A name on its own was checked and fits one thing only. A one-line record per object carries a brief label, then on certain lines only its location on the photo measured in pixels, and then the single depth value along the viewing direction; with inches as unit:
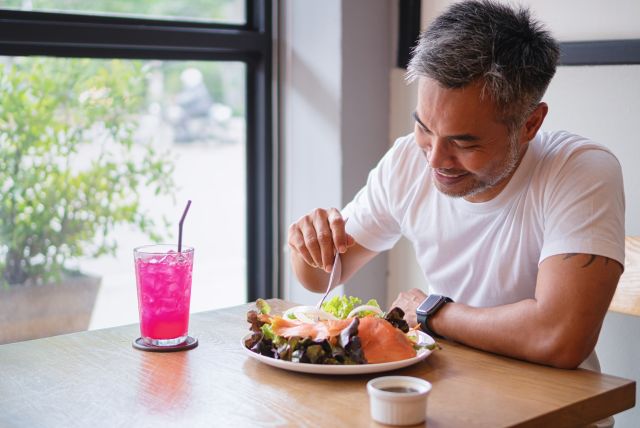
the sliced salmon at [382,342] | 61.2
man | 66.6
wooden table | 53.7
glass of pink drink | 67.2
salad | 61.0
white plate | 59.3
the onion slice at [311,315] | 66.6
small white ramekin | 51.3
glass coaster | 68.0
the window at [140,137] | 112.8
